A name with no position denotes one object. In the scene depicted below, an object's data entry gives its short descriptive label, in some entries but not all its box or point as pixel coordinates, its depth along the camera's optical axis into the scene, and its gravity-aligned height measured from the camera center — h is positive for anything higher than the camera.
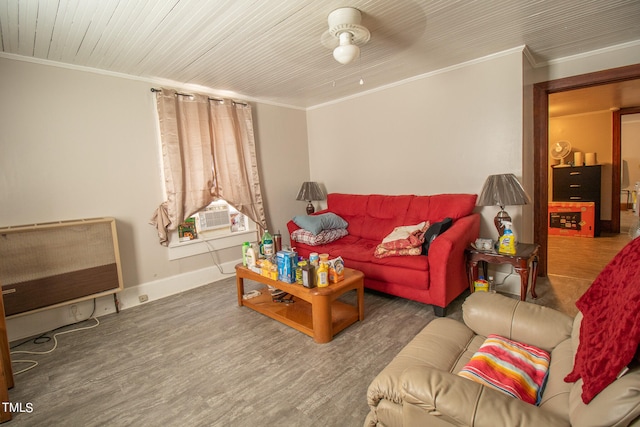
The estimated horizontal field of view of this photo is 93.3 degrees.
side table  2.52 -0.71
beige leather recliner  0.75 -0.69
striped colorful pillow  1.10 -0.75
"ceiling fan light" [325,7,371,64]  2.03 +1.09
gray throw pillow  3.56 -0.40
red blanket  0.76 -0.44
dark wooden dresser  5.43 -0.22
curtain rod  3.18 +1.15
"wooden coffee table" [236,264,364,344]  2.24 -1.06
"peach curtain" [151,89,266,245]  3.28 +0.45
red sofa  2.53 -0.62
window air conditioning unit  3.75 -0.29
